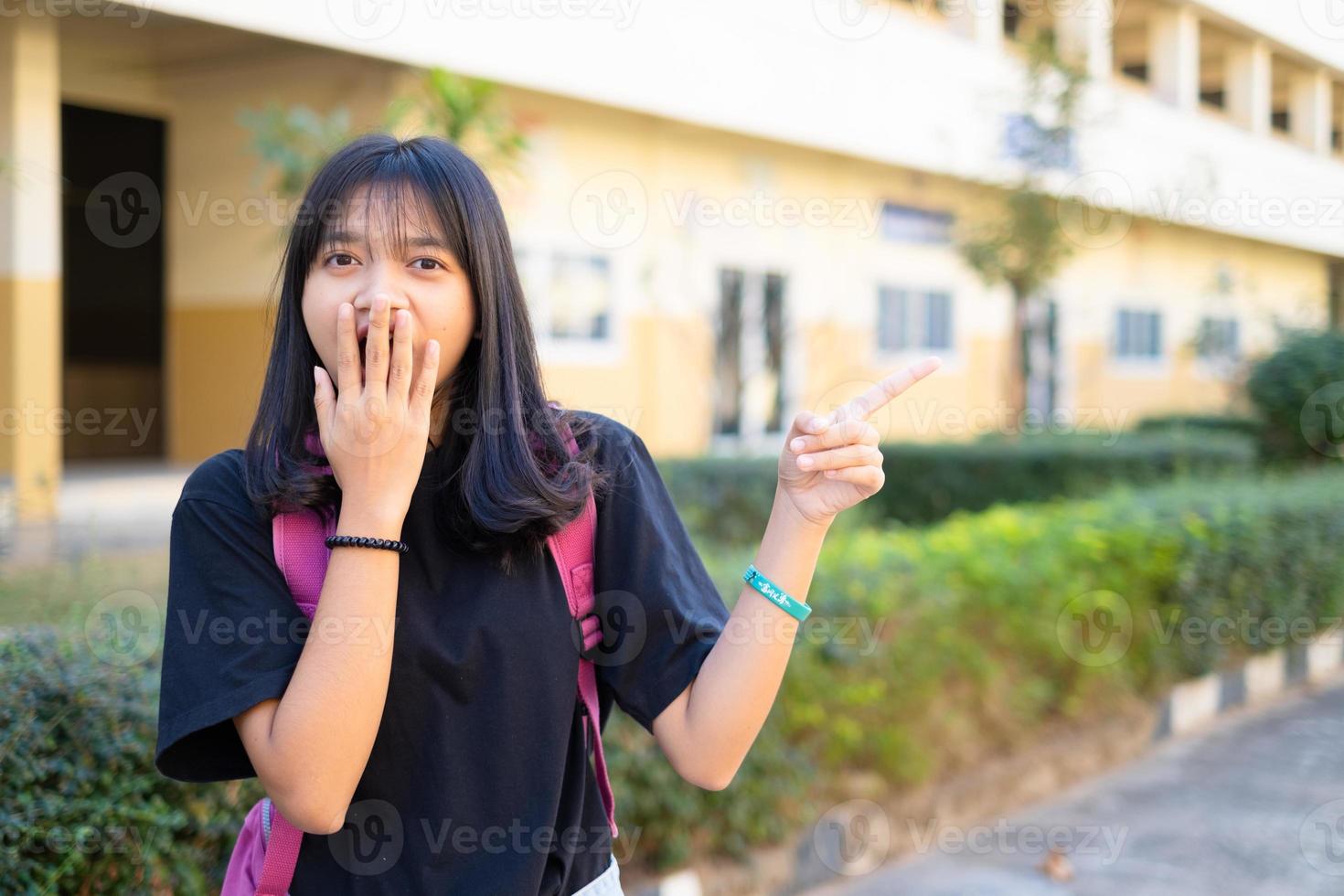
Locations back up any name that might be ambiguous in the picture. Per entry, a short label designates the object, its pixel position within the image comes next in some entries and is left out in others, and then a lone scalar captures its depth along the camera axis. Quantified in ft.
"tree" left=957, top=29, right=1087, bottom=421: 38.14
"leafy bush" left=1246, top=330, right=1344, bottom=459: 40.75
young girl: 4.47
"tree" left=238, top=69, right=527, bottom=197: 21.72
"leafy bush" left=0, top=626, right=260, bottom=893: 7.06
